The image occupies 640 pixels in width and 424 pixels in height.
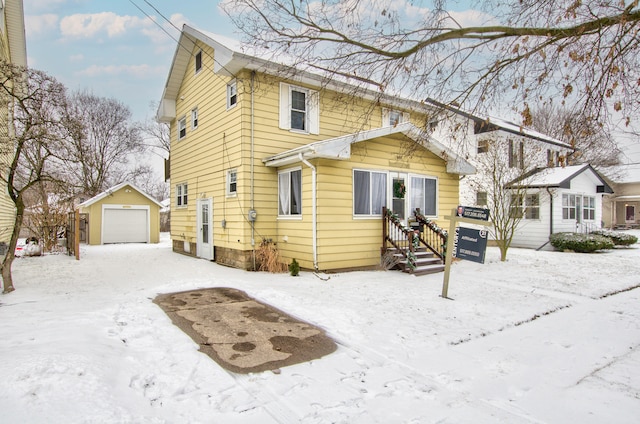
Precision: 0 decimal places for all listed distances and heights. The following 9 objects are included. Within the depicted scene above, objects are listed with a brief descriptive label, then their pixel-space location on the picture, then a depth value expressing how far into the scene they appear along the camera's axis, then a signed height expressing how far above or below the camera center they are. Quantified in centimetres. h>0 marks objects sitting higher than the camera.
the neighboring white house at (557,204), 1638 +23
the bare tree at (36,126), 657 +170
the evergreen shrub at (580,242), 1502 -145
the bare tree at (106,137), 2761 +611
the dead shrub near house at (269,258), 981 -136
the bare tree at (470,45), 479 +259
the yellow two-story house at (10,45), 1197 +702
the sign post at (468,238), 680 -56
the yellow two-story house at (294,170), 933 +118
